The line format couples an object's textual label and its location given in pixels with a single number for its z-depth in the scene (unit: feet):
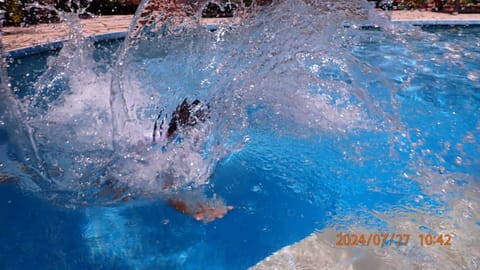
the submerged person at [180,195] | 10.48
